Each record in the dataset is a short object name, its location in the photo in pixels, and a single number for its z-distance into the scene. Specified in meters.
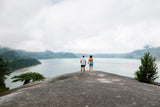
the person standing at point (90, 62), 16.50
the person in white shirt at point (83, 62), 17.02
